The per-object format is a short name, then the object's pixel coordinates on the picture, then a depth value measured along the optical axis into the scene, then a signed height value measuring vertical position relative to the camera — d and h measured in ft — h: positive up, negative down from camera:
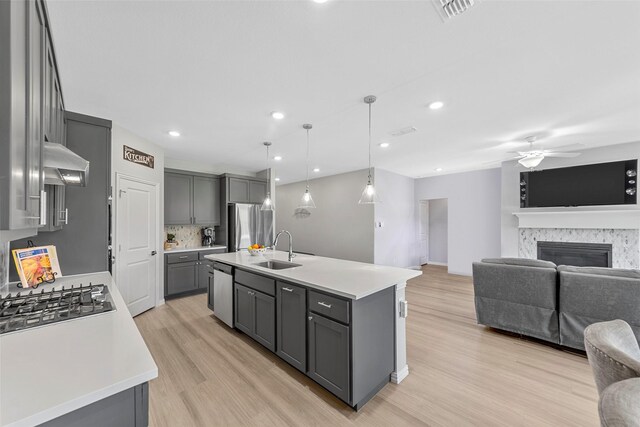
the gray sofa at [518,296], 9.15 -3.16
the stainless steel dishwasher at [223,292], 10.52 -3.39
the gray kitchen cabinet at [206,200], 16.71 +0.97
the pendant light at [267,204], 12.78 +0.53
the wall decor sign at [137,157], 11.38 +2.76
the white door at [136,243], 11.16 -1.34
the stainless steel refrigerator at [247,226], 17.39 -0.85
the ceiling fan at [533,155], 12.46 +2.96
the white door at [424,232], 25.61 -1.78
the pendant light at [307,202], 11.60 +0.58
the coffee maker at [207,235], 17.38 -1.42
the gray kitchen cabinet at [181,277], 14.66 -3.74
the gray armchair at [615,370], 2.26 -1.74
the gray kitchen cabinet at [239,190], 17.63 +1.73
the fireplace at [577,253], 14.75 -2.42
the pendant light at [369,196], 9.46 +0.69
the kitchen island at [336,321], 6.18 -3.01
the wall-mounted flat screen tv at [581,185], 14.06 +1.73
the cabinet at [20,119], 2.27 +1.01
